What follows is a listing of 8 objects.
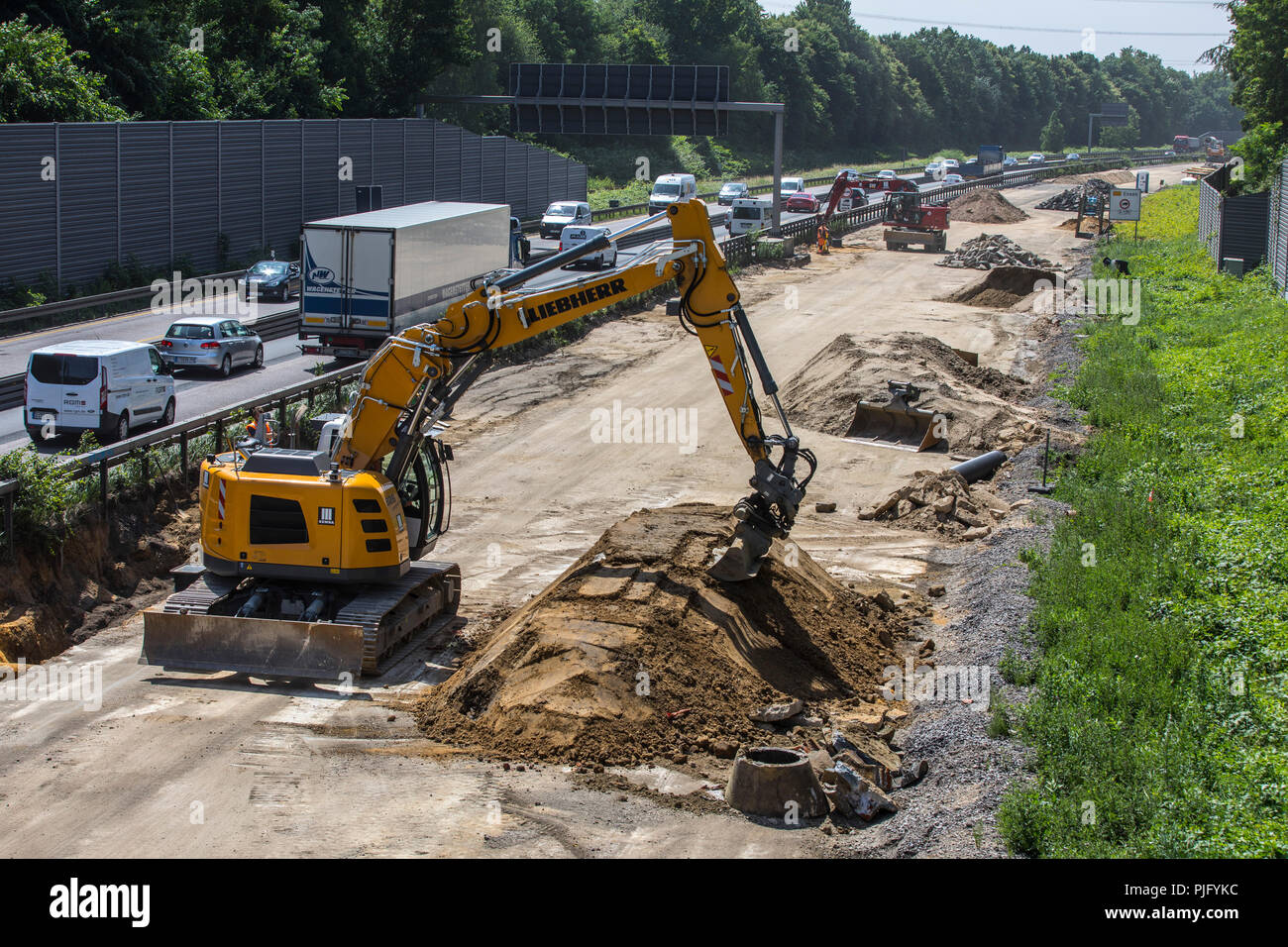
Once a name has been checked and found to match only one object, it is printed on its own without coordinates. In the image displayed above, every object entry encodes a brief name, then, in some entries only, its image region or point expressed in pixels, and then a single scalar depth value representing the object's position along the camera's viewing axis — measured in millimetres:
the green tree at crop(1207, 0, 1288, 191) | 54156
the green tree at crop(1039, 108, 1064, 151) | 166750
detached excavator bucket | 29281
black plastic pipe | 26141
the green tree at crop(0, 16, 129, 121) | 43500
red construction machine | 63375
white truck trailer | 32094
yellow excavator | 16047
